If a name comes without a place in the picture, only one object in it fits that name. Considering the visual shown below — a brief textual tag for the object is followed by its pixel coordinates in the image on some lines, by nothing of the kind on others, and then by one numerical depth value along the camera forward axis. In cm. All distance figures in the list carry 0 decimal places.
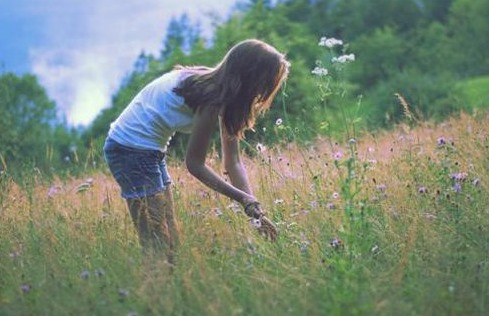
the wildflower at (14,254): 459
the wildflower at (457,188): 486
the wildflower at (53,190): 689
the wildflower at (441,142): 551
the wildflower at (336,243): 436
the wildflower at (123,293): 381
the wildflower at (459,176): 507
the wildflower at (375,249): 441
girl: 447
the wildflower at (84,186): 544
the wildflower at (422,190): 509
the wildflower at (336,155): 527
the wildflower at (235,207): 516
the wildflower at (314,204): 521
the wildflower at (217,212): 529
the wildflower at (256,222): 452
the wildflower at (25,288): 402
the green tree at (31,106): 4491
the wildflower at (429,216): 472
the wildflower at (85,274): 407
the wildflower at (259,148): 543
